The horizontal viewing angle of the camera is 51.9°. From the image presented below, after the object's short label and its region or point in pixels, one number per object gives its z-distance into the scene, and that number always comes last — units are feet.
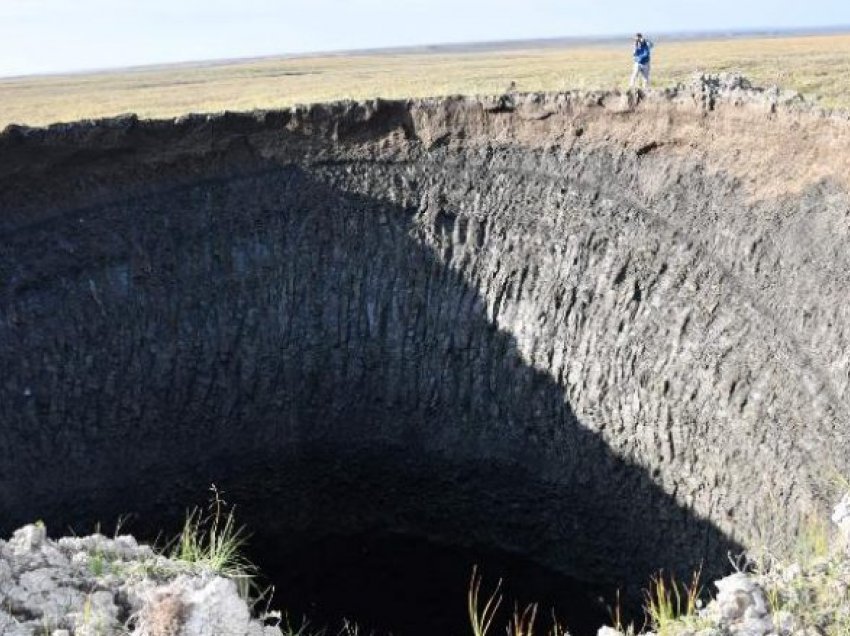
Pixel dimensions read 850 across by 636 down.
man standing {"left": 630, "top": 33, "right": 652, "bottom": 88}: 72.49
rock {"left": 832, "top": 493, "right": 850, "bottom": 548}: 19.51
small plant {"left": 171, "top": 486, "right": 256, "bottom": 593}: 21.98
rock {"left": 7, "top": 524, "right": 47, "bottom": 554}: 21.17
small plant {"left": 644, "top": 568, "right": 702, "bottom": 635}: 17.70
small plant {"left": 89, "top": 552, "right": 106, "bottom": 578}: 20.97
